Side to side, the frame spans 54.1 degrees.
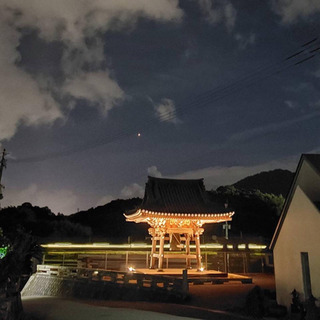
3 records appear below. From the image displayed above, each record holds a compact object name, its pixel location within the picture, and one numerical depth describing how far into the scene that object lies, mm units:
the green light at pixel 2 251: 18423
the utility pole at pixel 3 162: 29650
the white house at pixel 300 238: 10977
